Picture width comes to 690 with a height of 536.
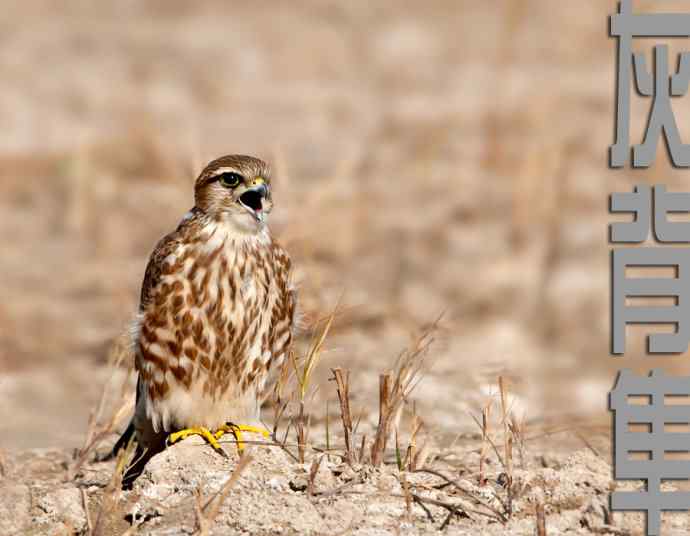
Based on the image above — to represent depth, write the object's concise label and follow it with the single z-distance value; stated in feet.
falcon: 33.04
